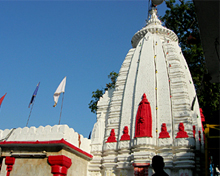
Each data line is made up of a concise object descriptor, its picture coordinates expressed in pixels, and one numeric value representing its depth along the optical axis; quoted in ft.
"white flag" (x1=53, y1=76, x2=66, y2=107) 46.06
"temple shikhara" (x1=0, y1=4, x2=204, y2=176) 36.06
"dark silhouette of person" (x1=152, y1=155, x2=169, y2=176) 13.01
